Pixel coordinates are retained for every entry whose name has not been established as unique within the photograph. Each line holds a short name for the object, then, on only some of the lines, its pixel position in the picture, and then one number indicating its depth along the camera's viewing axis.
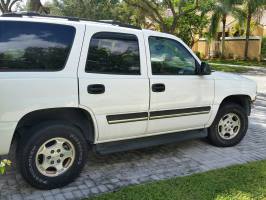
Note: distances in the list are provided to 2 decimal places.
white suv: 4.04
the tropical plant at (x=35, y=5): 11.92
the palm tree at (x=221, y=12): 22.79
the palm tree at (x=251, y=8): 25.33
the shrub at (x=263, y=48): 31.04
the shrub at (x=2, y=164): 2.83
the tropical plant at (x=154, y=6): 16.48
